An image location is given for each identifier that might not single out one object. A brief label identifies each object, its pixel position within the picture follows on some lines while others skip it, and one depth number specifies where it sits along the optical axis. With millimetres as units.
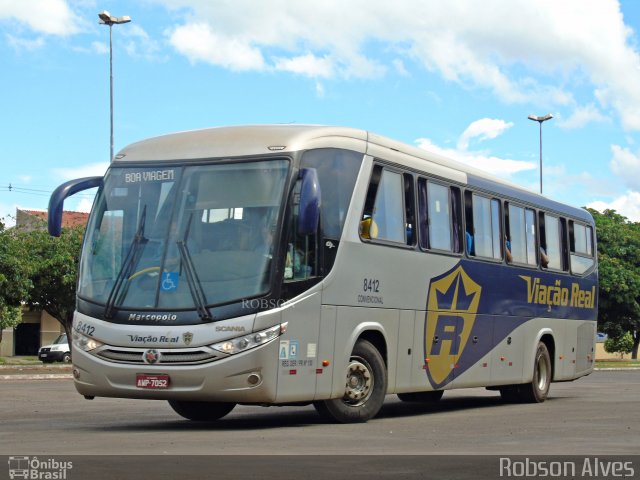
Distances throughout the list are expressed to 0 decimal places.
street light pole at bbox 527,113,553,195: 66938
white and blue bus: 13609
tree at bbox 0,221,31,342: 44000
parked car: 54344
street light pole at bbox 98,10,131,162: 43094
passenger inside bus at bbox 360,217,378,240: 15250
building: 75500
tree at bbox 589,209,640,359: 65125
